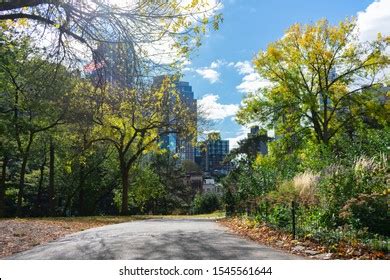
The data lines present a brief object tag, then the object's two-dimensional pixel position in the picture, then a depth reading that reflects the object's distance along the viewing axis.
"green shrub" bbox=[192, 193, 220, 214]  56.84
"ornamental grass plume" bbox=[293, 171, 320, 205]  10.21
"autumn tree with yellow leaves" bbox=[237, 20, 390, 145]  29.97
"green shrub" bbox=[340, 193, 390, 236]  8.38
